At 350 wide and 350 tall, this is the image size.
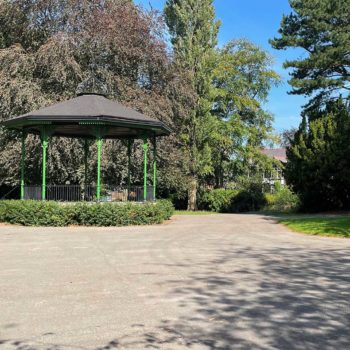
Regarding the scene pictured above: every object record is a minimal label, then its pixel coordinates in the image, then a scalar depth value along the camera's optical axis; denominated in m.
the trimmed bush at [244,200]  34.41
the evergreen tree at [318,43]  28.62
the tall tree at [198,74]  35.88
